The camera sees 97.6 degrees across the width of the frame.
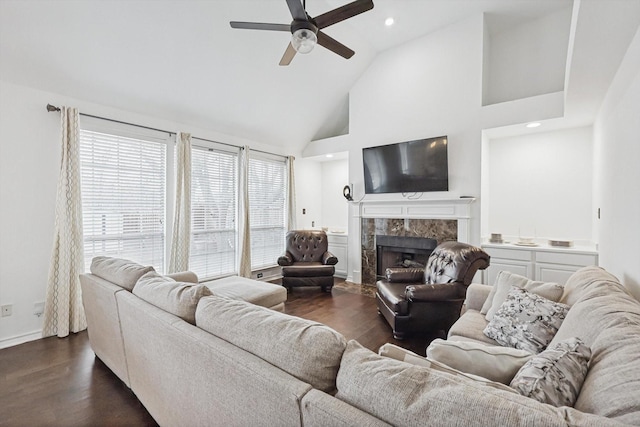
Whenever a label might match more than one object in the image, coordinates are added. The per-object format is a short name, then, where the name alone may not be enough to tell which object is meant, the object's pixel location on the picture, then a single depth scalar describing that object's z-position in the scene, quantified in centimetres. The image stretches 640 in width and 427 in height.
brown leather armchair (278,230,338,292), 449
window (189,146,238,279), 430
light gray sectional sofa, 67
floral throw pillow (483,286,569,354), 164
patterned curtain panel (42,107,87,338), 294
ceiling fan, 215
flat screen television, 420
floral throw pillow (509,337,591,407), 86
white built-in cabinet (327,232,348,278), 548
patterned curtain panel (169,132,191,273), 391
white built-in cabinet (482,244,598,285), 341
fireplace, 408
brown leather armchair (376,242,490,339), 277
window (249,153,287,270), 517
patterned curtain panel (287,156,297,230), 564
